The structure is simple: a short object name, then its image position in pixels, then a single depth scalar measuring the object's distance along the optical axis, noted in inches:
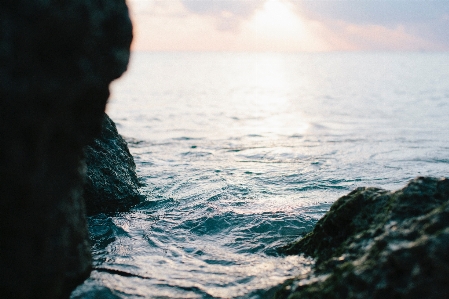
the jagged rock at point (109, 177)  224.2
